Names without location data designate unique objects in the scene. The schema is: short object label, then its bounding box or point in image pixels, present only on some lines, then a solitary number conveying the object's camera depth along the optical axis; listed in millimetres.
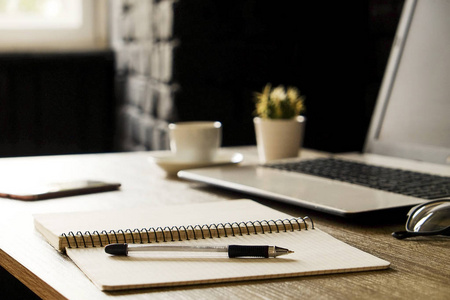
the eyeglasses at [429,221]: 1063
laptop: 1215
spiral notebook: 949
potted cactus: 1550
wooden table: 922
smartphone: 1245
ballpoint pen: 986
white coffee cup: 1480
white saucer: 1408
